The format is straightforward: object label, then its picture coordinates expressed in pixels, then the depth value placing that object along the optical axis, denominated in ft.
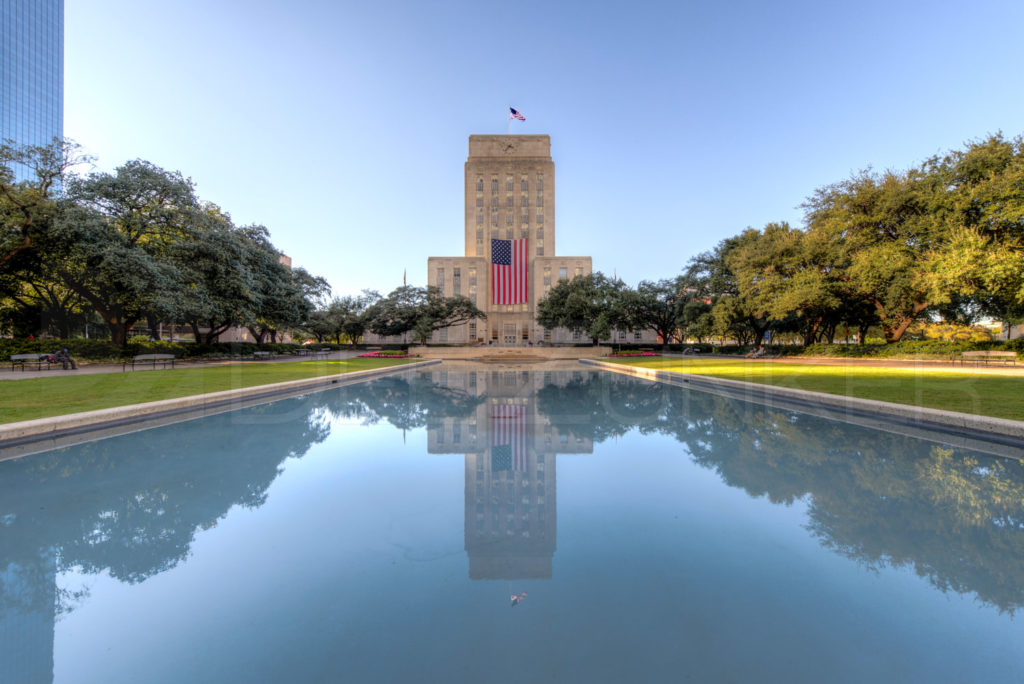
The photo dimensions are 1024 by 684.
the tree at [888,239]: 76.13
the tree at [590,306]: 127.03
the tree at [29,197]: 58.29
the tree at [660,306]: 132.77
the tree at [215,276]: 69.62
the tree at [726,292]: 112.16
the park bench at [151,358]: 57.15
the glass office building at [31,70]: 196.54
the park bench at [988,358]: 63.81
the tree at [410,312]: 133.28
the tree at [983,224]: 61.87
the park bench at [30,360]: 53.01
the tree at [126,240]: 59.57
